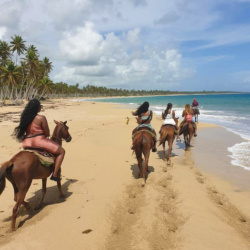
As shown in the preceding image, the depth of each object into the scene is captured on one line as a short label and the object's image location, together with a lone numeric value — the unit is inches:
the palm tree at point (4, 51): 1993.1
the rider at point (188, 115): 427.9
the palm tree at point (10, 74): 1770.4
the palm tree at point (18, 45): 2121.1
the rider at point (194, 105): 865.7
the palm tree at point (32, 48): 2411.9
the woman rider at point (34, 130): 173.6
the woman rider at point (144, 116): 273.0
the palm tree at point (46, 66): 2892.0
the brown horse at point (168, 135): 340.5
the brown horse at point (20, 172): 150.4
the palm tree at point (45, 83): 2579.0
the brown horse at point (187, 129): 416.8
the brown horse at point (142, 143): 253.0
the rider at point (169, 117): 356.2
